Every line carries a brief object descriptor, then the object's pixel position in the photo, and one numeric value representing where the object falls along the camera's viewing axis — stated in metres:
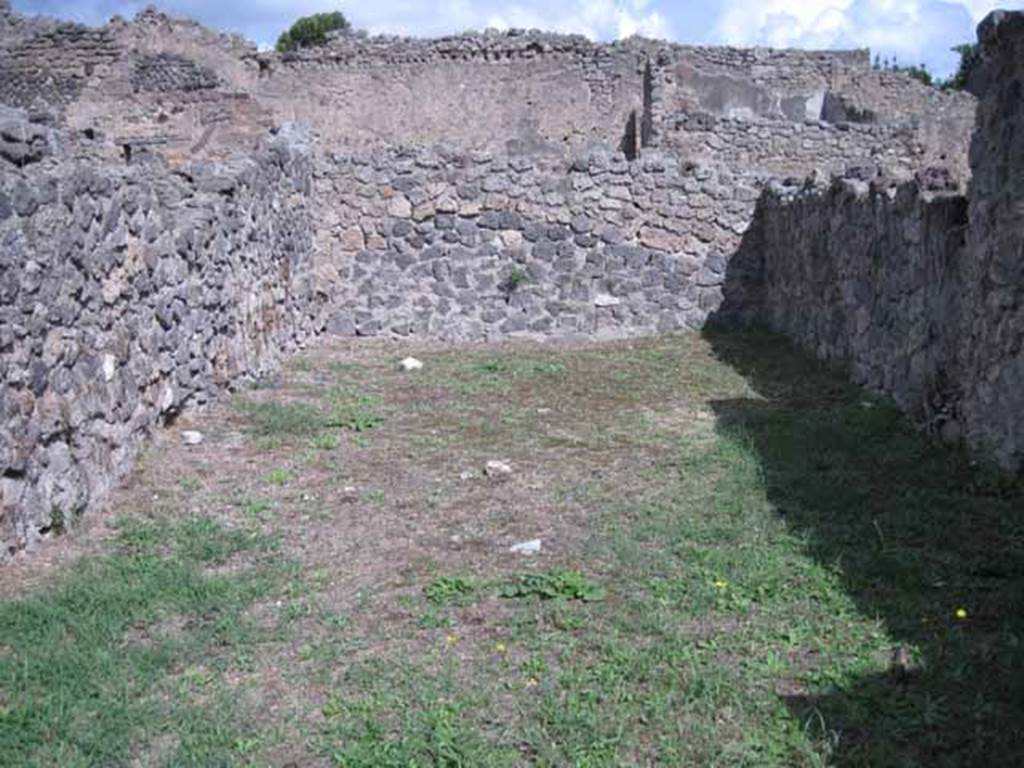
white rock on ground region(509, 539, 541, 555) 4.69
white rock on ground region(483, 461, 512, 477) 5.92
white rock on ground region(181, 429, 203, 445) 6.55
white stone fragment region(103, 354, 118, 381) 5.76
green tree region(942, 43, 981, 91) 32.60
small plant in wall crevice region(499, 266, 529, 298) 10.66
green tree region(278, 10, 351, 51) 46.56
